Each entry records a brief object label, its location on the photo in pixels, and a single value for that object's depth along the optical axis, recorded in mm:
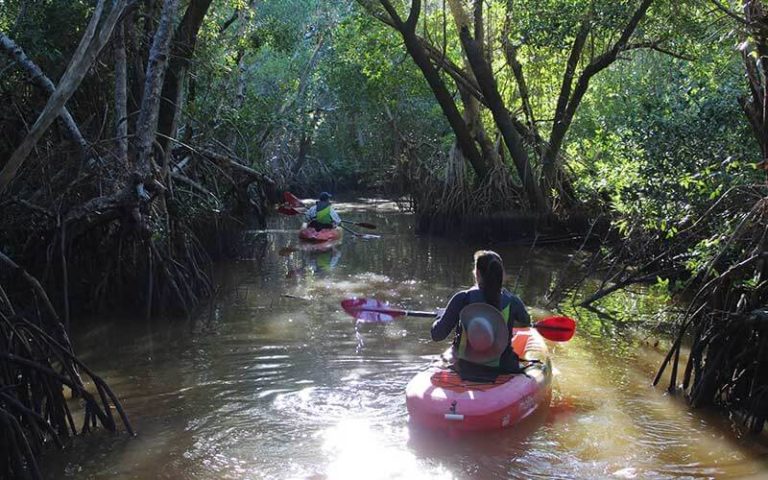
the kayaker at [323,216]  14977
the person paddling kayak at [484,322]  5172
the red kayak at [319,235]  14484
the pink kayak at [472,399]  4879
